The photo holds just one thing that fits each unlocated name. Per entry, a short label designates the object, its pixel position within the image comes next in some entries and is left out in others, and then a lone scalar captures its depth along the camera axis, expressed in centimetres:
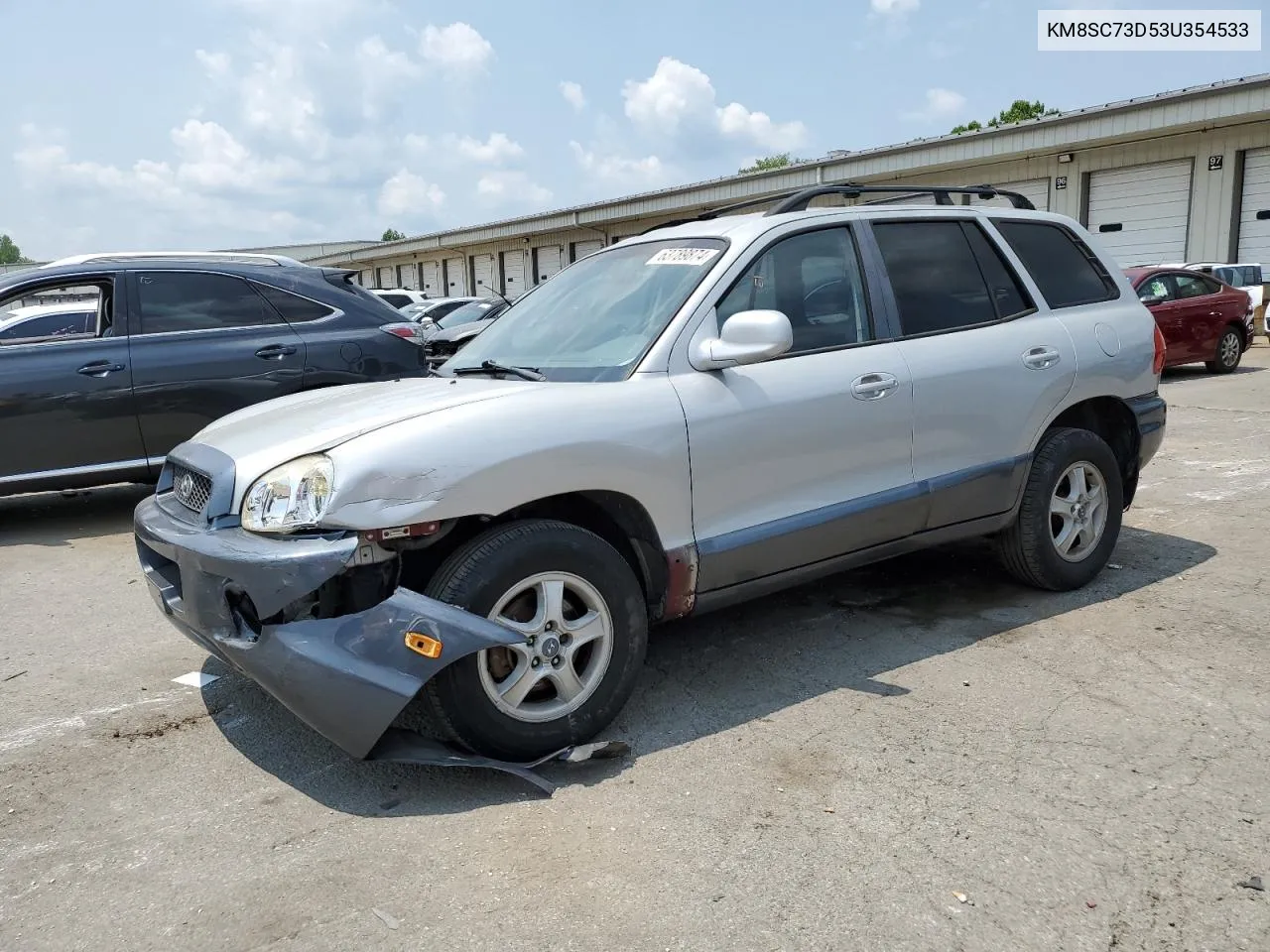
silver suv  296
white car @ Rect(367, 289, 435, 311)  2116
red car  1395
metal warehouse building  1855
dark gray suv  651
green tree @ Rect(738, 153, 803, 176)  8944
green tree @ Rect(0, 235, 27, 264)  13738
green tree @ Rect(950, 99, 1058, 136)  5175
